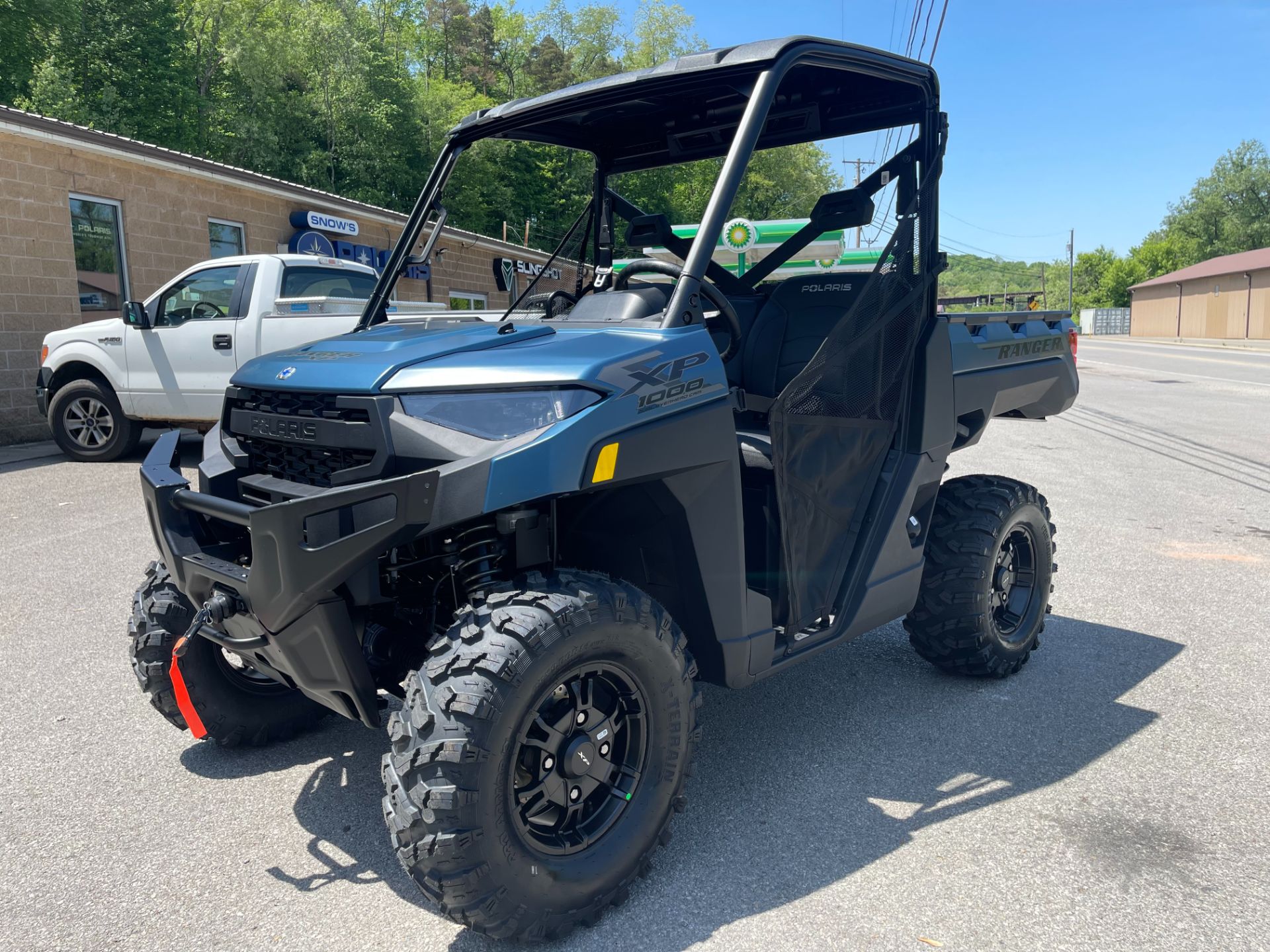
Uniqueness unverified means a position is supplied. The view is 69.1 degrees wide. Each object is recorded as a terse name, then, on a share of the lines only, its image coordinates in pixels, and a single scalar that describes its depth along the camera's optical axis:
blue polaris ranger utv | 2.22
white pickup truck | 9.27
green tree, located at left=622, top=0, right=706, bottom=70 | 43.51
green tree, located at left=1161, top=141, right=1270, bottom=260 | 90.56
